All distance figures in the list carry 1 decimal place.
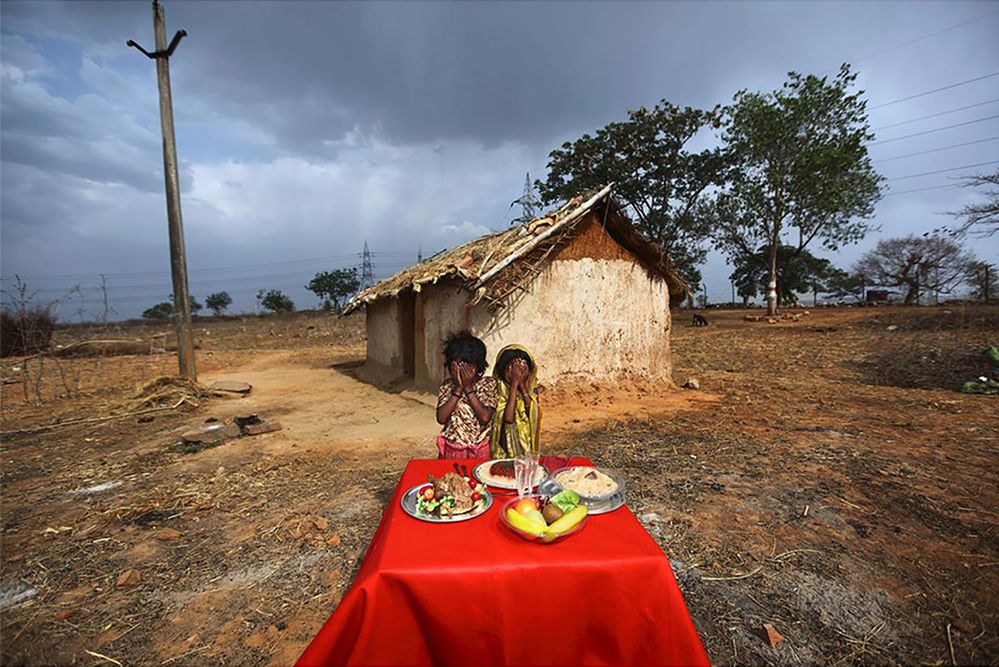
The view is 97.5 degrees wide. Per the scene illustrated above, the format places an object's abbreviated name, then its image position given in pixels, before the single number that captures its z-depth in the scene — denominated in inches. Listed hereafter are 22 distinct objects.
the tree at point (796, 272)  1144.8
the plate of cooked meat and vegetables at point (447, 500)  82.0
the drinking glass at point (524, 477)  87.1
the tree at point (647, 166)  759.7
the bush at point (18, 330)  565.0
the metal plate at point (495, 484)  93.2
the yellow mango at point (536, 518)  74.0
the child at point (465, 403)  134.5
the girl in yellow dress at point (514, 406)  137.6
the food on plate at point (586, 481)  88.0
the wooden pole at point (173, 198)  359.3
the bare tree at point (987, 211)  494.5
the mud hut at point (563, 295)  299.0
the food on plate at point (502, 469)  101.1
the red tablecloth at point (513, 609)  65.7
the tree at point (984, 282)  695.1
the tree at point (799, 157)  698.8
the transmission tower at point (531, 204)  895.7
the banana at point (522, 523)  72.2
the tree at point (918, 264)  864.9
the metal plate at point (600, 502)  82.9
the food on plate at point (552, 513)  76.9
